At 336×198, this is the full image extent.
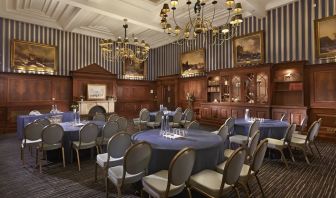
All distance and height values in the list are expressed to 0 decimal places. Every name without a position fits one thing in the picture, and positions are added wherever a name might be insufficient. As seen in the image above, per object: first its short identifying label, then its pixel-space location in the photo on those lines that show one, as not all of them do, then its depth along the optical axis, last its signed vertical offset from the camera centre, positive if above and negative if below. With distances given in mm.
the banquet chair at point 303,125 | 5828 -773
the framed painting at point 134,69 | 13951 +2153
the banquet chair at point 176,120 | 7902 -828
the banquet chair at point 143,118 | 8148 -763
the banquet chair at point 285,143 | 4539 -1034
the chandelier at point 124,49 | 7737 +2144
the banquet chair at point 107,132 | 4918 -804
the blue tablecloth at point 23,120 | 6895 -701
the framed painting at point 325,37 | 7289 +2294
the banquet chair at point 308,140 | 4688 -998
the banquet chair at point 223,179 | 2317 -1068
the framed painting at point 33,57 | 9625 +2189
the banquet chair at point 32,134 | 4535 -791
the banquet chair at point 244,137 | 4749 -1007
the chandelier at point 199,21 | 4402 +1911
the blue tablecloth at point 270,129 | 5168 -804
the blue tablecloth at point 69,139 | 4738 -935
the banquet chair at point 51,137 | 4254 -813
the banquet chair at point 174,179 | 2309 -988
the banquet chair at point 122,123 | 5590 -670
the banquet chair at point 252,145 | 3256 -762
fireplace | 11086 -407
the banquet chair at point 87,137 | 4500 -866
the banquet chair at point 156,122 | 7863 -899
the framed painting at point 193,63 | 11934 +2269
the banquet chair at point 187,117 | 8266 -762
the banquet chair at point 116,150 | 3229 -839
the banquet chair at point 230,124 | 5273 -675
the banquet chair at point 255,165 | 2668 -911
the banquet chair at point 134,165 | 2637 -909
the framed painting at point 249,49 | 9227 +2402
